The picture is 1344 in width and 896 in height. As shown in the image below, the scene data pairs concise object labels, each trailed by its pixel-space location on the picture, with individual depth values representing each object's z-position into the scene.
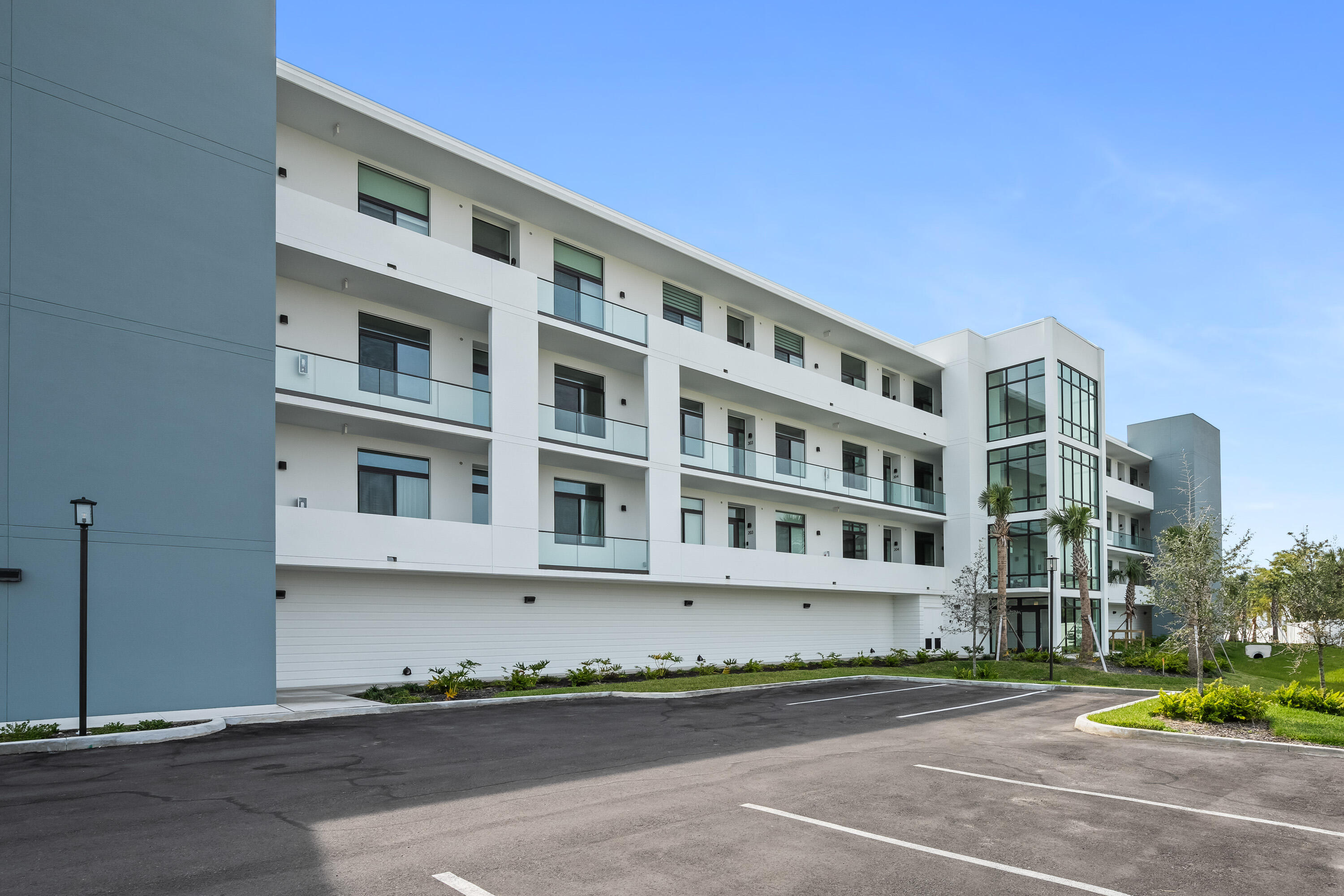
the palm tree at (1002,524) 30.73
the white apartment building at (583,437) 19.31
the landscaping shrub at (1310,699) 14.59
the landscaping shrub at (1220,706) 13.39
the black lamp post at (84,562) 12.02
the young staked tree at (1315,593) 17.23
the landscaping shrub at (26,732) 11.30
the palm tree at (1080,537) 30.47
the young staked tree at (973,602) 29.81
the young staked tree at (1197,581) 16.28
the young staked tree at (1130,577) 44.09
